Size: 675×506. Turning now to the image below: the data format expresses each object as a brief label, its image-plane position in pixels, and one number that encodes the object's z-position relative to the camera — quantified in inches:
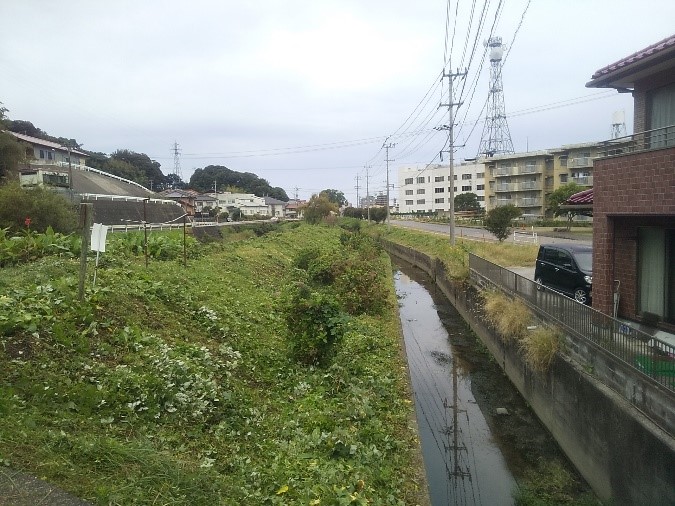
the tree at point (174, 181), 4122.5
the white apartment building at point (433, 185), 3267.7
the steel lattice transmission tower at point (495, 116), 2037.8
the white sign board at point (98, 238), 336.8
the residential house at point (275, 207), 3964.1
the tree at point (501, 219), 1149.1
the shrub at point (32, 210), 668.7
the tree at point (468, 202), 2721.5
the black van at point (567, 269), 524.1
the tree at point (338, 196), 5062.0
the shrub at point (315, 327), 380.8
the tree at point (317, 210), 2210.9
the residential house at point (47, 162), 1492.4
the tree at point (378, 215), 2716.5
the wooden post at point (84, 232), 303.9
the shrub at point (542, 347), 354.9
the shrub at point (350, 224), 2151.9
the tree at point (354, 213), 3273.6
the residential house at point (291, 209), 4066.4
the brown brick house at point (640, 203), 349.4
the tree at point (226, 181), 4323.3
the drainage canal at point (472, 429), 314.8
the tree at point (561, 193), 1695.4
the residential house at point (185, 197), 2589.6
